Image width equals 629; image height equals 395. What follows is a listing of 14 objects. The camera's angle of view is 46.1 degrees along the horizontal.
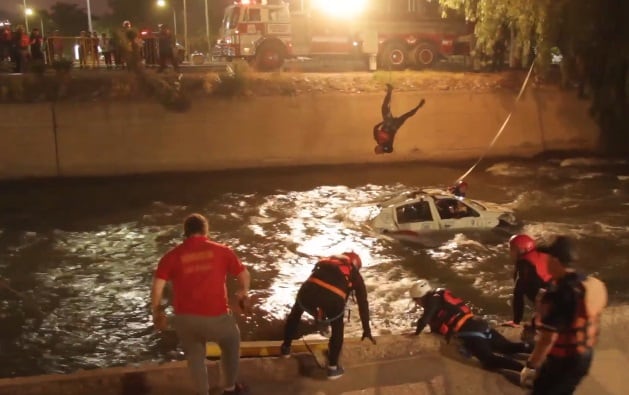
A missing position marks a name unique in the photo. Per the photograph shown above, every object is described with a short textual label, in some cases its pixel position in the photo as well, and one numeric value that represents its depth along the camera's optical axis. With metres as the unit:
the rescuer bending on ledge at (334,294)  6.69
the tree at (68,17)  77.74
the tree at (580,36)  23.09
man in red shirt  5.50
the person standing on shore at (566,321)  4.48
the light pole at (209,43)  41.31
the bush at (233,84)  25.22
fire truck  27.50
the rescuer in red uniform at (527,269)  6.92
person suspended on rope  23.81
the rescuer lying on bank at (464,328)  6.86
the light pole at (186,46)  38.01
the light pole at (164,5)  58.39
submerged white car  15.07
